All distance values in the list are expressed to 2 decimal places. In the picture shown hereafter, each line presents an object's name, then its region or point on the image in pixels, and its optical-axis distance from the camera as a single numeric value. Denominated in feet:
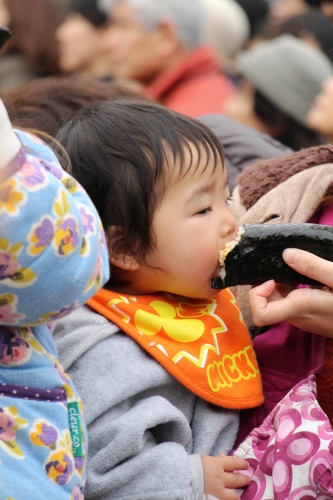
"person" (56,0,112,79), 20.49
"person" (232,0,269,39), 25.04
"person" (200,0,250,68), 22.15
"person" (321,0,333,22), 19.27
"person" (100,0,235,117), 17.26
